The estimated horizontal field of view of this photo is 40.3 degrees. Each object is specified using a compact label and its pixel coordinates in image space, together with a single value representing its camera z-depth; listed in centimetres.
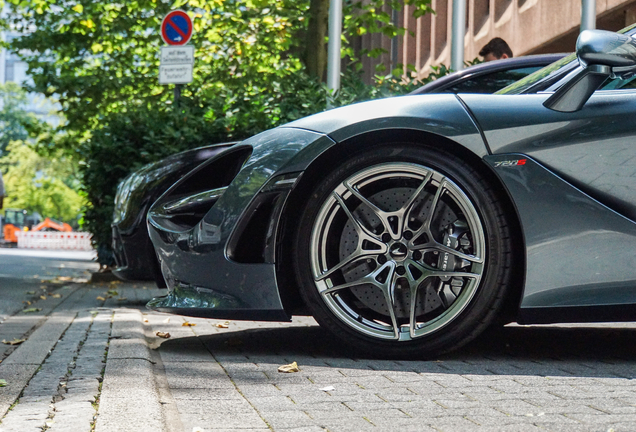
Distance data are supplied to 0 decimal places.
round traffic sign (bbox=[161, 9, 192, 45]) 1002
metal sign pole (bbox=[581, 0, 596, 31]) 877
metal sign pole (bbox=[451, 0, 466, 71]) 944
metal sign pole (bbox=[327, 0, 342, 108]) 888
